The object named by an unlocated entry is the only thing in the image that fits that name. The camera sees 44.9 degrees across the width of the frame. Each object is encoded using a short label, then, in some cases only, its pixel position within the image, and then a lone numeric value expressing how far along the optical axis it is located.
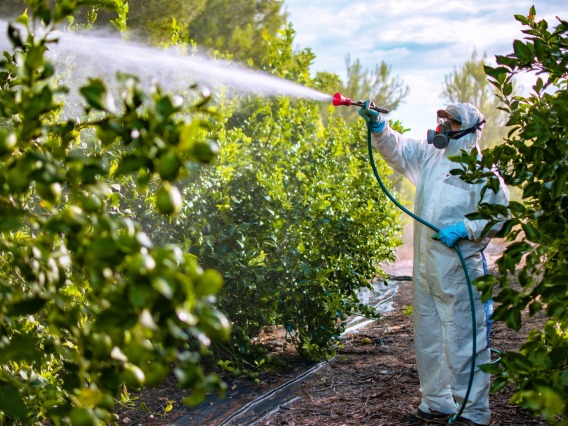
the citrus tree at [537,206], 1.67
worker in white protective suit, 3.61
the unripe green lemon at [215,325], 1.06
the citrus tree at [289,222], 4.20
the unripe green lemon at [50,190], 1.11
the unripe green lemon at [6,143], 1.09
